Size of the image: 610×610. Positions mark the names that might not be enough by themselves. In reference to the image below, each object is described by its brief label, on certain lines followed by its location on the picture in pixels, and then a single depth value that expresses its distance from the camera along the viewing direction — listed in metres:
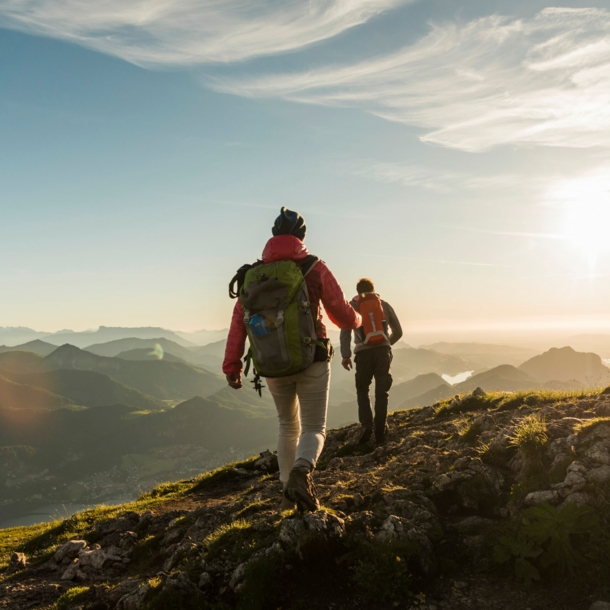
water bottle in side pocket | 5.56
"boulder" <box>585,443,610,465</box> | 5.38
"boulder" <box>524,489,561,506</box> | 5.17
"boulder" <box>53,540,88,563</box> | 7.64
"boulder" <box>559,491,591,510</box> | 4.84
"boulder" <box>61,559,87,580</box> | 6.63
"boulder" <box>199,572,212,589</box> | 4.90
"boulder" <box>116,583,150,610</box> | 4.82
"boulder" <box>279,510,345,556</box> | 4.94
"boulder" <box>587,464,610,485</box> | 5.04
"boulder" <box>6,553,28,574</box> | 7.93
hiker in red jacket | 5.68
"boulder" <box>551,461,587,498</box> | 5.06
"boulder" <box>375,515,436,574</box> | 4.73
